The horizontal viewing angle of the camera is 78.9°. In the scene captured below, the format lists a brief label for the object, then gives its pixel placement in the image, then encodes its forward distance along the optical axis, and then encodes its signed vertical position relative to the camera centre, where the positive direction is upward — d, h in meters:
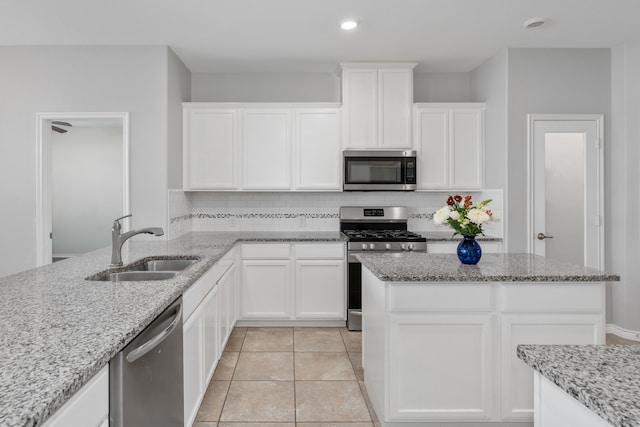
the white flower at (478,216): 2.13 -0.02
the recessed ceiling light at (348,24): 3.07 +1.51
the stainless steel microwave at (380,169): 4.02 +0.45
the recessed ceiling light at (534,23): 3.08 +1.52
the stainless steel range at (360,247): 3.73 -0.34
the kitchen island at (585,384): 0.71 -0.35
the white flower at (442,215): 2.23 -0.02
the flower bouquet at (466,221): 2.16 -0.05
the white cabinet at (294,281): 3.84 -0.68
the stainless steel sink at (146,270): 2.11 -0.35
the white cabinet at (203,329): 1.90 -0.70
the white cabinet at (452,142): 4.08 +0.73
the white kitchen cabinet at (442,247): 3.84 -0.35
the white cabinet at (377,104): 4.02 +1.12
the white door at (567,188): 3.69 +0.22
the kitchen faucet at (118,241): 2.20 -0.16
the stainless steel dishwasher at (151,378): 1.10 -0.55
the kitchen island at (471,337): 1.99 -0.65
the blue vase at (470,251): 2.24 -0.23
